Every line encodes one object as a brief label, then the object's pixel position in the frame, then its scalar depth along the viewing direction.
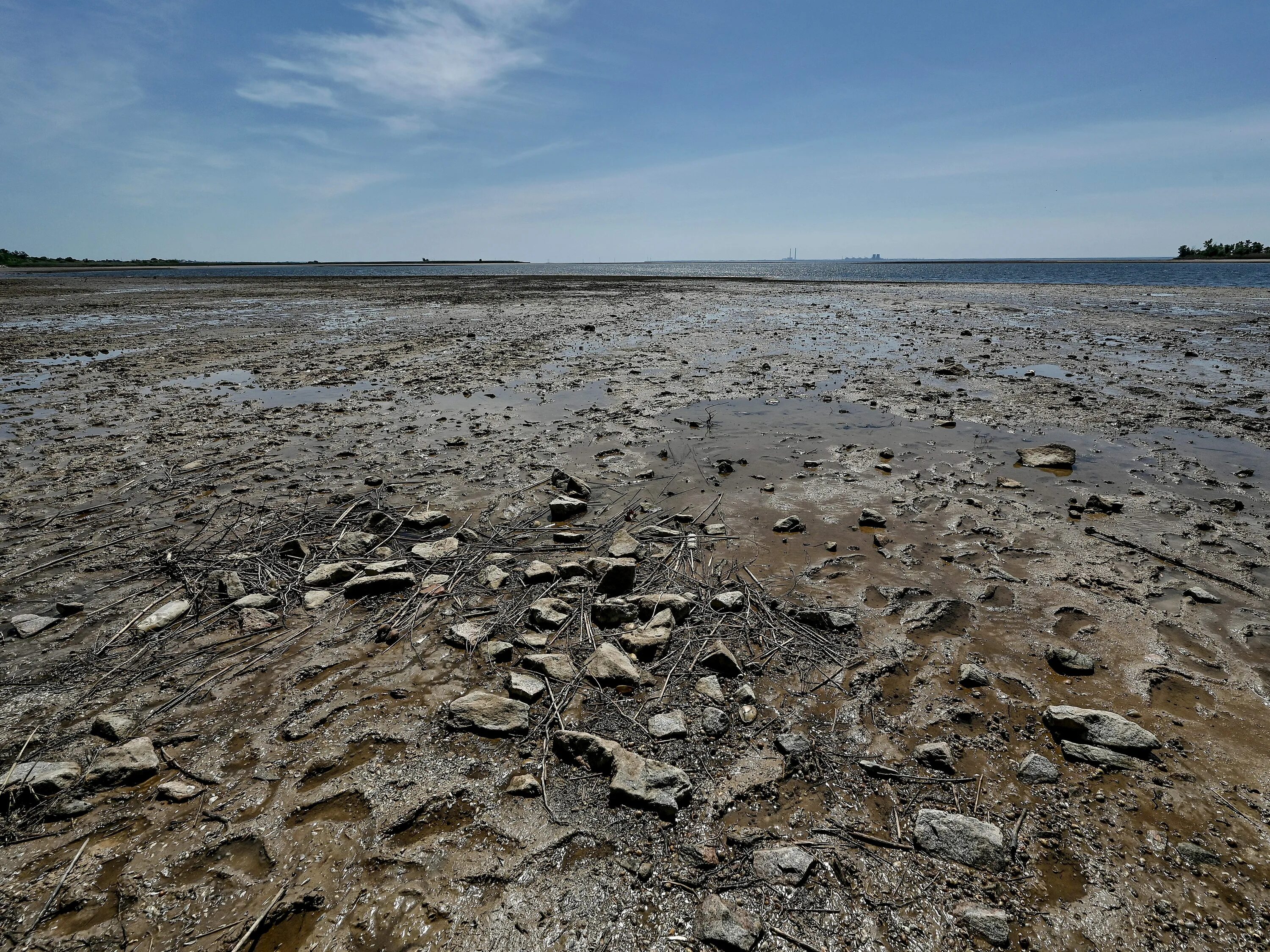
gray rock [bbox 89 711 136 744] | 3.06
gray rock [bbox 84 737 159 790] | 2.78
